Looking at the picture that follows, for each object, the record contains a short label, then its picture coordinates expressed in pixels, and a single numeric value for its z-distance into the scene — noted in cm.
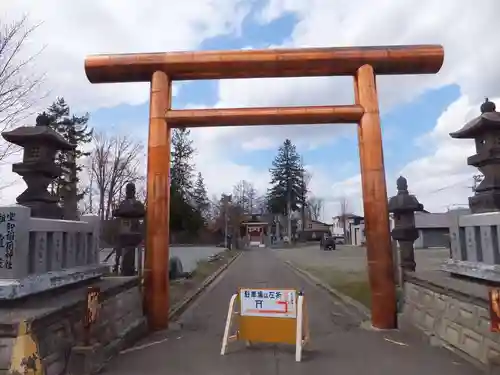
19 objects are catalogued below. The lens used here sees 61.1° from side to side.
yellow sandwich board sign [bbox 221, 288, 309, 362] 645
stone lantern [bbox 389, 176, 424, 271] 915
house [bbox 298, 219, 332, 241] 7704
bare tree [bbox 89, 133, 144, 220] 3888
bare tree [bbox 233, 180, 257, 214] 8669
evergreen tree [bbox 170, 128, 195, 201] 5134
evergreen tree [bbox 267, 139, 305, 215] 7719
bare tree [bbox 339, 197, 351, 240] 7611
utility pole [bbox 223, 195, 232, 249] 5744
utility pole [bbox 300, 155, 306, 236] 7750
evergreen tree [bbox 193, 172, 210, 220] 6056
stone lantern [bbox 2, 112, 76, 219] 694
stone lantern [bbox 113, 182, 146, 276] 1073
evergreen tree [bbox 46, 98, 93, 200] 3365
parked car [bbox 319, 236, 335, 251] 4816
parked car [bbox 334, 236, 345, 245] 7331
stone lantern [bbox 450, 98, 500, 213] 665
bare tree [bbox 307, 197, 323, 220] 9550
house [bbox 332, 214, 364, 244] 6681
